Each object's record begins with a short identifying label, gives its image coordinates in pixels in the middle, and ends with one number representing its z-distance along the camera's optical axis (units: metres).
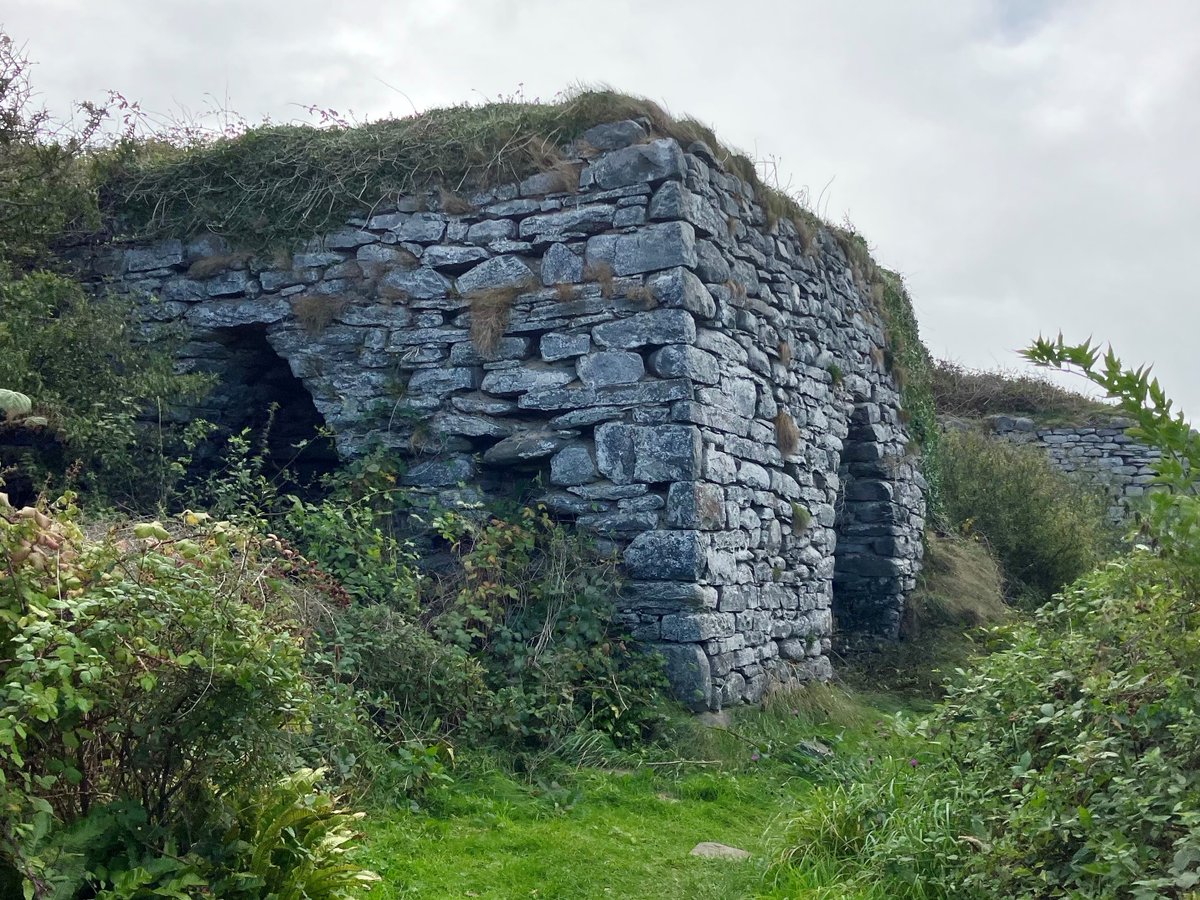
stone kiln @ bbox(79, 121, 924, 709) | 6.91
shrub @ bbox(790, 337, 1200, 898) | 3.39
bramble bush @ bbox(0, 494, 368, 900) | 3.08
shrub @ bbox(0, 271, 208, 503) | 6.86
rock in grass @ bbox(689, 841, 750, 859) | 4.93
